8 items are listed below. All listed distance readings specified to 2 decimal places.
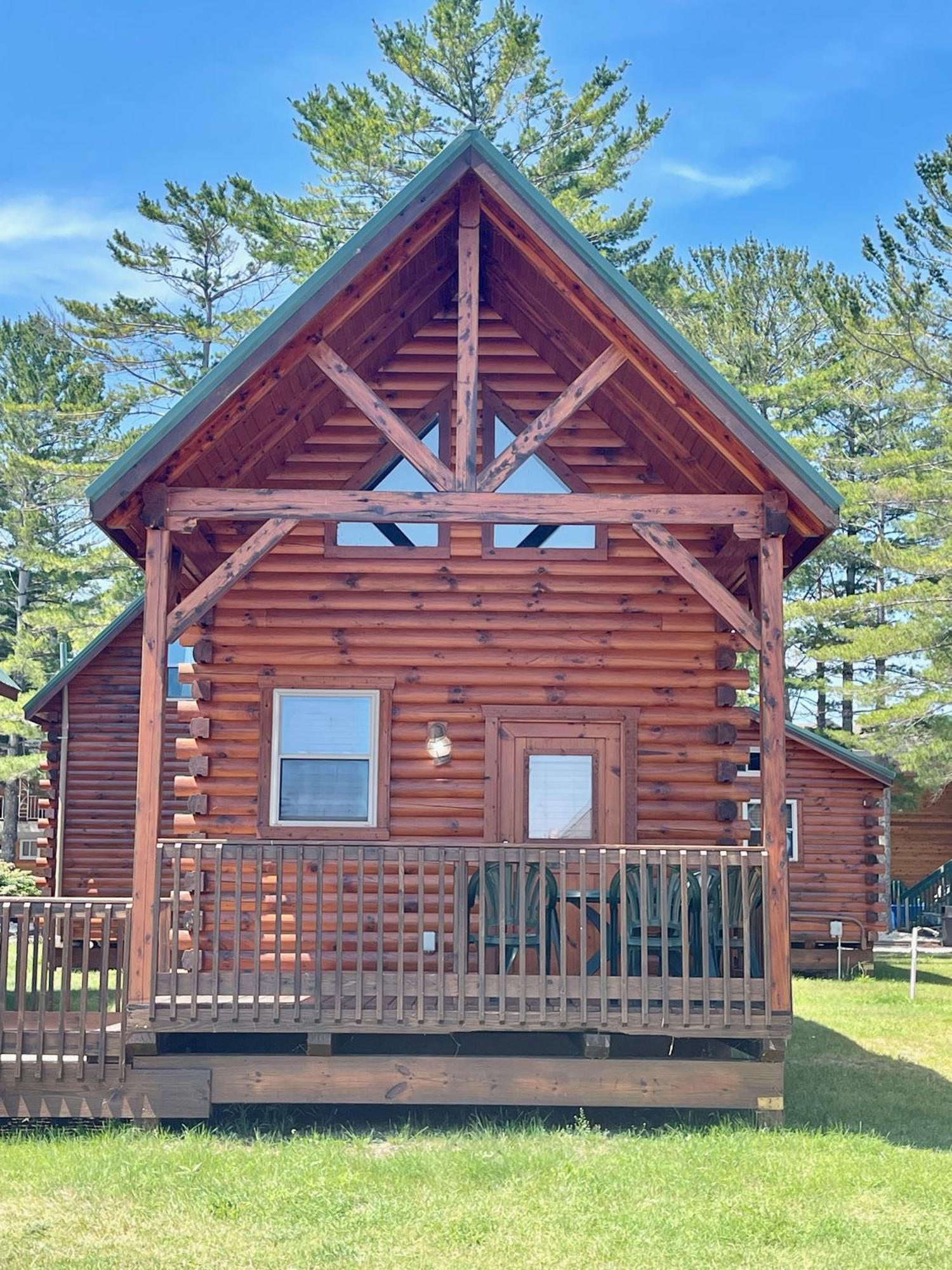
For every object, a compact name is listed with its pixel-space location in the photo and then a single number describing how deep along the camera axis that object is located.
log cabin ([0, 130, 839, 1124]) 9.98
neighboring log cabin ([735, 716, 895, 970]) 23.86
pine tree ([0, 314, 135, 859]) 33.16
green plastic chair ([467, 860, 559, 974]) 10.70
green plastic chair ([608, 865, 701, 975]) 10.49
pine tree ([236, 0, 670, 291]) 30.56
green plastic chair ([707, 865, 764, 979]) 10.32
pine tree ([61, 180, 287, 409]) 32.47
